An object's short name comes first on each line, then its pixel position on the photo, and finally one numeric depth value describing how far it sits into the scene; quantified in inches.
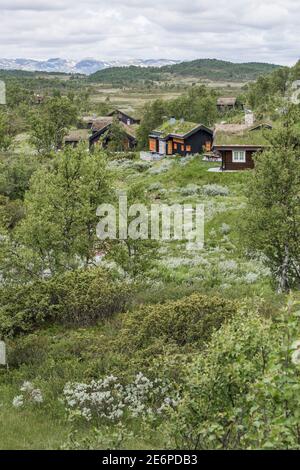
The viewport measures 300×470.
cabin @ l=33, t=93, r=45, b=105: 4602.6
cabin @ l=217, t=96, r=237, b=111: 4477.9
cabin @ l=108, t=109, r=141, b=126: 3846.0
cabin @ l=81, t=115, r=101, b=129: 3759.4
